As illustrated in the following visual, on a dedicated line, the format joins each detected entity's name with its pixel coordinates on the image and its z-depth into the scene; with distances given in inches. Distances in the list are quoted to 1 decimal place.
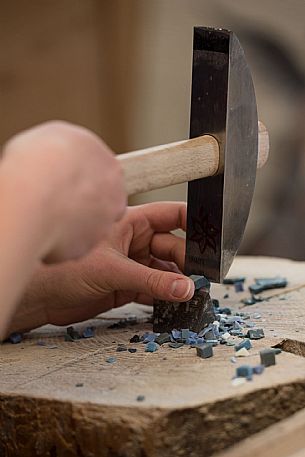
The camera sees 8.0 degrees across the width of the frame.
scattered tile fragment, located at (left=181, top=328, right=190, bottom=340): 55.1
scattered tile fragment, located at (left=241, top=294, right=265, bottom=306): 59.2
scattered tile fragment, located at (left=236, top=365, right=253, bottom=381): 52.1
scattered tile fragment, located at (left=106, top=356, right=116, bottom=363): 53.9
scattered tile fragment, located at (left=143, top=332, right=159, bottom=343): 55.4
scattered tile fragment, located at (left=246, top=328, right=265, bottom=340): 54.9
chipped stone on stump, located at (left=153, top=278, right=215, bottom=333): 55.8
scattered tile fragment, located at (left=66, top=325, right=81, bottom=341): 56.6
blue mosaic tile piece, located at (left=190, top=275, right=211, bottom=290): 55.8
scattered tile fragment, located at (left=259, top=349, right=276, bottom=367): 52.8
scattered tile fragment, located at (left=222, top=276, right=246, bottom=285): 61.9
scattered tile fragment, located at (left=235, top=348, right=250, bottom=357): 53.6
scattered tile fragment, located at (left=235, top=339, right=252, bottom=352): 54.1
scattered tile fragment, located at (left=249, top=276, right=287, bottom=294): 60.3
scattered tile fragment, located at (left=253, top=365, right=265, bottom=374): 52.3
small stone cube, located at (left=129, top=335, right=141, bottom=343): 55.5
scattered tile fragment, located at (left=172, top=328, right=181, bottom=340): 55.2
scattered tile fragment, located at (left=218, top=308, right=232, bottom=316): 57.8
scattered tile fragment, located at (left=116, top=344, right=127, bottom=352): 54.8
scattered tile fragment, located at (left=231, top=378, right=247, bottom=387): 51.7
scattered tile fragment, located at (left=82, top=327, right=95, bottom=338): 56.6
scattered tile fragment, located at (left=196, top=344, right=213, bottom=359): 53.6
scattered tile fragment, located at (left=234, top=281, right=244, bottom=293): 61.0
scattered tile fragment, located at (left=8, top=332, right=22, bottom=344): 57.0
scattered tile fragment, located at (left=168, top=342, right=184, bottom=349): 54.7
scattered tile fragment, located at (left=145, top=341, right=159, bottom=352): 54.5
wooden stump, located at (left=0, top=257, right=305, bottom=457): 50.7
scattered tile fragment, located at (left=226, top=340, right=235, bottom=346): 54.6
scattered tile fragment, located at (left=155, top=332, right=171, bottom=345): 55.1
